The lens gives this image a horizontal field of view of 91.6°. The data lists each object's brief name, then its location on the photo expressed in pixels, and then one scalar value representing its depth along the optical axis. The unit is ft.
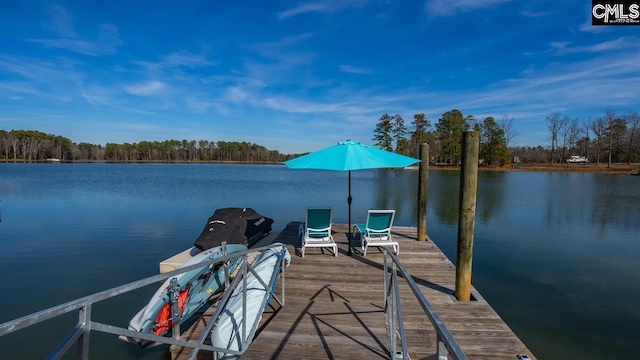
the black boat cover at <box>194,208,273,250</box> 26.94
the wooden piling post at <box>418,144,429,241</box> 25.13
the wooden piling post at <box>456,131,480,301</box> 15.16
